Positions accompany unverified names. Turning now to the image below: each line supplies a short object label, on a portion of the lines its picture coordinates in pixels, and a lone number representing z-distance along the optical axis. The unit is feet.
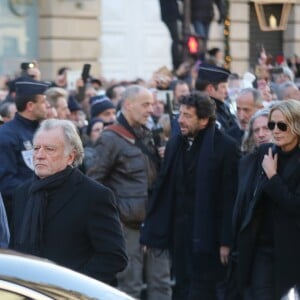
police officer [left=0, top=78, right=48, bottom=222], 55.67
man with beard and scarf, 56.85
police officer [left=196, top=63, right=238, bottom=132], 67.21
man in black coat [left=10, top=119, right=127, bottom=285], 40.45
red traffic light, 107.34
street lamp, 83.77
